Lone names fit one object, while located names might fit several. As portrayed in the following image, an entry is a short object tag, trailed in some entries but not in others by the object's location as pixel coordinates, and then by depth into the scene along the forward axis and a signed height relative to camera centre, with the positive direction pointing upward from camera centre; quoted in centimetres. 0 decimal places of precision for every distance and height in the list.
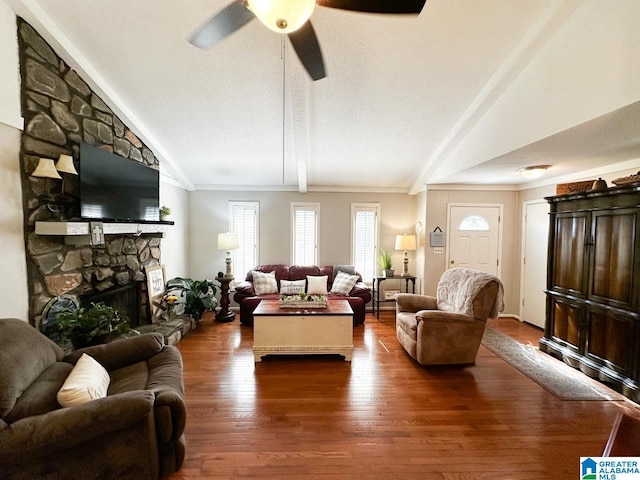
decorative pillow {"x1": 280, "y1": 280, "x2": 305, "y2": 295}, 476 -93
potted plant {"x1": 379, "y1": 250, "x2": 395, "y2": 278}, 518 -60
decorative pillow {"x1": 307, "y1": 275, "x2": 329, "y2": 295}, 481 -90
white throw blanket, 313 -68
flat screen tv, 262 +45
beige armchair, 309 -102
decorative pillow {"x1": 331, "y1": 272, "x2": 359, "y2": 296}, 480 -88
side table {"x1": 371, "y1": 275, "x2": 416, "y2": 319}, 506 -104
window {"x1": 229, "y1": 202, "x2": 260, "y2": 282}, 545 -3
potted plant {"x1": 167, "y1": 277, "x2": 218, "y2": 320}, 436 -100
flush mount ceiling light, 342 +78
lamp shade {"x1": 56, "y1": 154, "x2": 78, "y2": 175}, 242 +56
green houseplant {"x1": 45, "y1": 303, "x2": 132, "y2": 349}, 241 -85
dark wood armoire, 264 -53
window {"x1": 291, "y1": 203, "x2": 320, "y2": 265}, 549 +0
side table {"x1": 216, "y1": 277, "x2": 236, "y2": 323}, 475 -121
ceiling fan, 125 +111
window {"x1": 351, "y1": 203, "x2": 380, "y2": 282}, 552 -12
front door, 497 -6
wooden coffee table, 329 -118
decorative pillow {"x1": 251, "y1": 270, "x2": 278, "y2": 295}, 479 -88
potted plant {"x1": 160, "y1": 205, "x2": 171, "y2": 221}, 405 +27
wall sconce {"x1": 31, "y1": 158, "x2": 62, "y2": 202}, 226 +47
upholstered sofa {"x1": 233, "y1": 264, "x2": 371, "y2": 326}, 450 -97
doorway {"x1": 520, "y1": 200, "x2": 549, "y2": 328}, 444 -43
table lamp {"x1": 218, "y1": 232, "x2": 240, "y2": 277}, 464 -16
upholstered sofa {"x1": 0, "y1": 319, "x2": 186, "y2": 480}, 137 -100
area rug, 268 -149
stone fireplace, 229 +73
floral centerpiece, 350 -87
